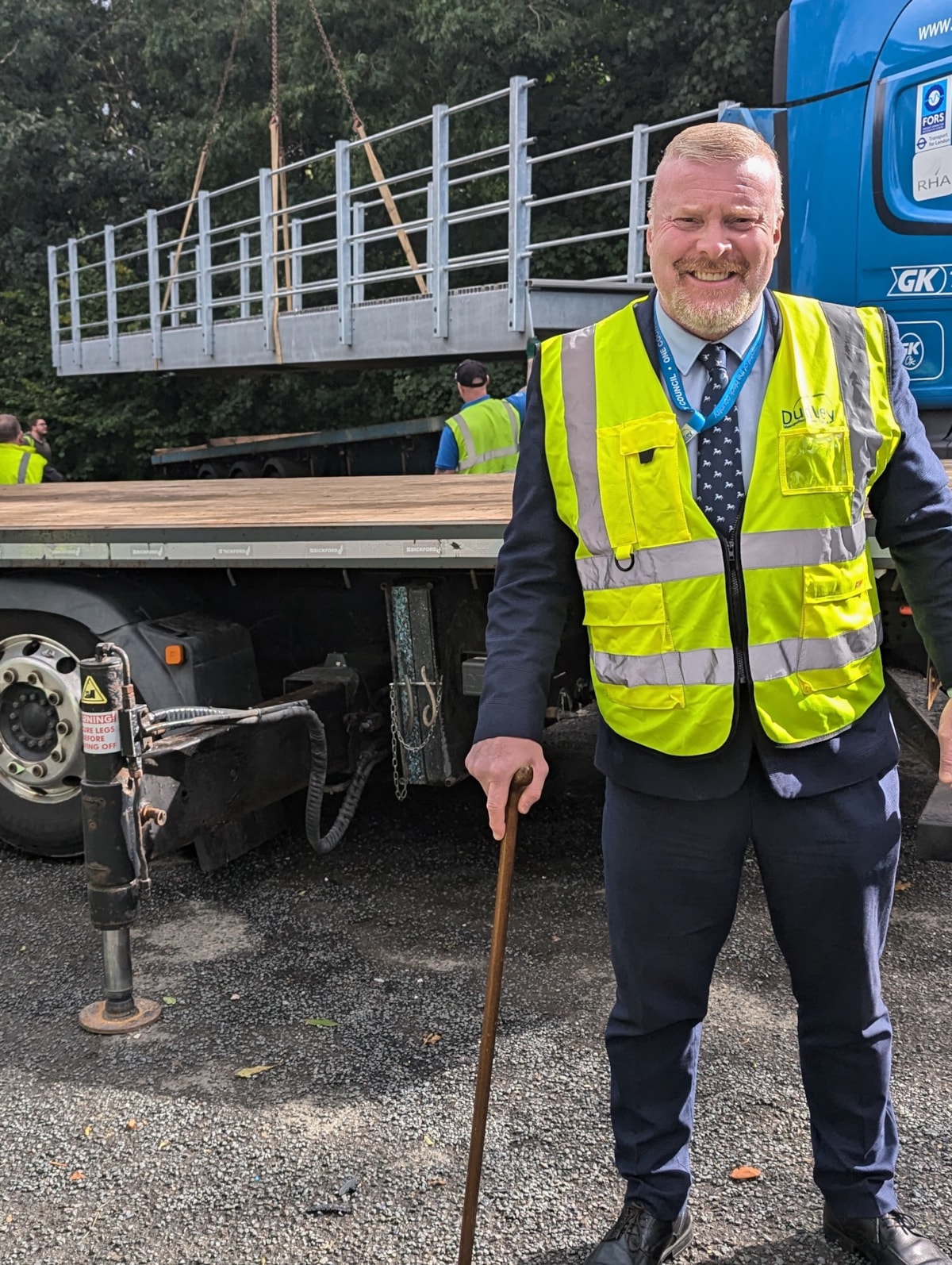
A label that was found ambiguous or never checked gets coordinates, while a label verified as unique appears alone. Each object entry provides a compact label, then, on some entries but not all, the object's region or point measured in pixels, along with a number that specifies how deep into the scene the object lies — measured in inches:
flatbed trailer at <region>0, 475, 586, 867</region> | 149.9
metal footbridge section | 400.5
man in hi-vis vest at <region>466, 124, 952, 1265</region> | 81.8
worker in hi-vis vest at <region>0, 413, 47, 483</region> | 359.3
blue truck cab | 187.9
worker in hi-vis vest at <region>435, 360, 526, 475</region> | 268.4
